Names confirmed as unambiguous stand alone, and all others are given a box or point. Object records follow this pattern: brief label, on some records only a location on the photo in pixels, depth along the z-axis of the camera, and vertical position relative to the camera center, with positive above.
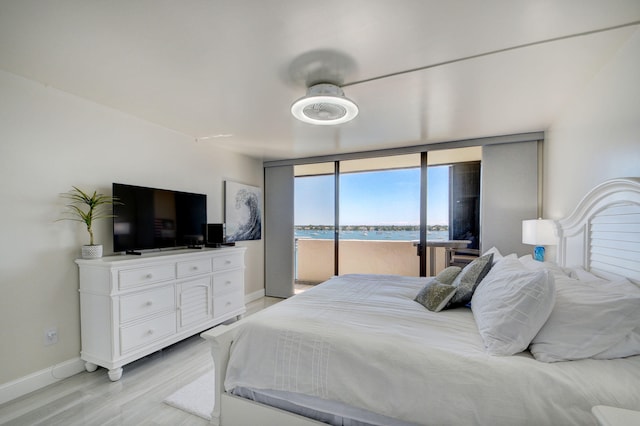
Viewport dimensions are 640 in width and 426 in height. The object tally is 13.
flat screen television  2.70 -0.09
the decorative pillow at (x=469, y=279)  1.93 -0.51
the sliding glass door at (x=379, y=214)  4.74 -0.09
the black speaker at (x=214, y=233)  3.69 -0.31
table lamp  2.64 -0.24
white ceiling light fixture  1.96 +0.76
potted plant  2.43 +0.00
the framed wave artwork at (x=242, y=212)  4.27 -0.04
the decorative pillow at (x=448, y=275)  2.24 -0.54
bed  1.12 -0.67
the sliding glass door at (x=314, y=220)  5.02 -0.20
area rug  1.96 -1.41
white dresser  2.33 -0.88
